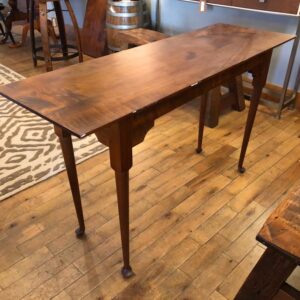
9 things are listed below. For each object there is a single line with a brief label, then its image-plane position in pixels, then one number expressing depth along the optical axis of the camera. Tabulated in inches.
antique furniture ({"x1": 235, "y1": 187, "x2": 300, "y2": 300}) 27.7
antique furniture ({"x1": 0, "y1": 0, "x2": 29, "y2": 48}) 159.6
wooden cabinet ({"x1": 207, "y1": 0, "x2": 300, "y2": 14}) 79.5
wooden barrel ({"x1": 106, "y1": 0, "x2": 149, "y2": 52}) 112.3
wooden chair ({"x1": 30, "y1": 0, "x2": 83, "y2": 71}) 116.2
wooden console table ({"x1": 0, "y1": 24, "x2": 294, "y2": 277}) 35.6
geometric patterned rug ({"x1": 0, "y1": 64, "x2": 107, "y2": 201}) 72.6
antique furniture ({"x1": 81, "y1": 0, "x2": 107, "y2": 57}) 138.1
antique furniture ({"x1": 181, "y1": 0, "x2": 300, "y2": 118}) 80.3
